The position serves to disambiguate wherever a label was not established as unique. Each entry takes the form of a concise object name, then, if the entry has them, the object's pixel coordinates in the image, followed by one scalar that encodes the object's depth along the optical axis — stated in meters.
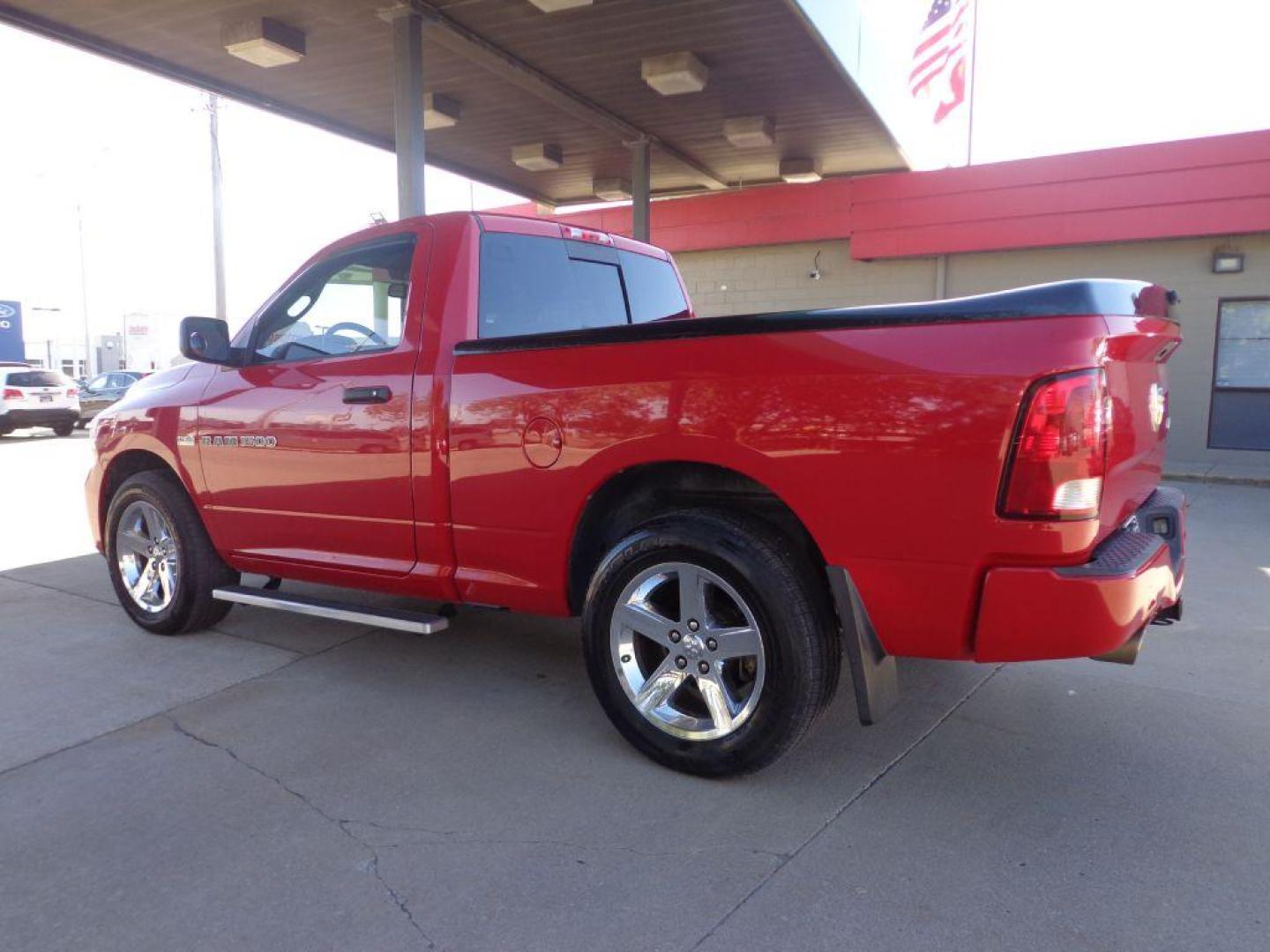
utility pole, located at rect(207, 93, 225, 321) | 22.03
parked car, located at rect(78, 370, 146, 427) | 22.39
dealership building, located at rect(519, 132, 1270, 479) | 12.05
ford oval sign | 30.67
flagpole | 15.11
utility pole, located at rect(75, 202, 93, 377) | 46.38
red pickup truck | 2.51
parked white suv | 19.80
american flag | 14.79
